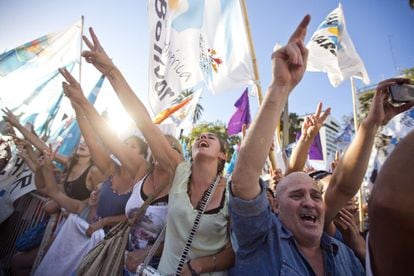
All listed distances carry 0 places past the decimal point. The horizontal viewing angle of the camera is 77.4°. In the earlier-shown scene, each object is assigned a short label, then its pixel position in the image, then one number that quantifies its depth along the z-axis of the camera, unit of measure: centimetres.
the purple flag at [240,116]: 589
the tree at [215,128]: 3354
